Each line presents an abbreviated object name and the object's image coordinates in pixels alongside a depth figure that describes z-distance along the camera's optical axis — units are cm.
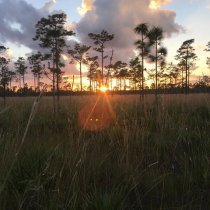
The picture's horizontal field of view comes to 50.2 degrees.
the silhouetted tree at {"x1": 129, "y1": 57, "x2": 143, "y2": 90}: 1808
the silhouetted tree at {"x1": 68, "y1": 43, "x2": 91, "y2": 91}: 2701
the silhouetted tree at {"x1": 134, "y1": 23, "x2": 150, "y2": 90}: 1563
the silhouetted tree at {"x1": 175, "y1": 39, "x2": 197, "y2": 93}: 3549
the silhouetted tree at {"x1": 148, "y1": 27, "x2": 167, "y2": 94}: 1616
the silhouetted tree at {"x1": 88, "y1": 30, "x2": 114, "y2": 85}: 2390
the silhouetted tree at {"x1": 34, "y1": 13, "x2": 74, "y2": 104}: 1120
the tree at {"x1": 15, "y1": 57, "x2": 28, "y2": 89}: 4038
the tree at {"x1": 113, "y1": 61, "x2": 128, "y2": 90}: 3615
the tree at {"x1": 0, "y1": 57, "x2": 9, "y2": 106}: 1722
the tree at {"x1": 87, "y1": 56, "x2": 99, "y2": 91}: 3187
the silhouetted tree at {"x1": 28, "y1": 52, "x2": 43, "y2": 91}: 1236
